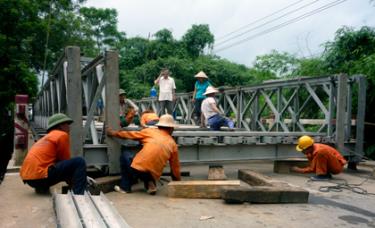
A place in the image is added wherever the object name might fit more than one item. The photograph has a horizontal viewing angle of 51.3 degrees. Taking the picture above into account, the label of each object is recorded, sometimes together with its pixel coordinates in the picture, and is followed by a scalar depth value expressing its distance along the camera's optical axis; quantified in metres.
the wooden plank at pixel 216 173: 7.01
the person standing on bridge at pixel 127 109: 8.80
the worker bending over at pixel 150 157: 5.89
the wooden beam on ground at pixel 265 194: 5.48
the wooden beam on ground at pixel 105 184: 5.66
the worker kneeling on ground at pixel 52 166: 5.22
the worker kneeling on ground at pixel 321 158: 7.41
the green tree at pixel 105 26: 34.47
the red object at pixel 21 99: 8.91
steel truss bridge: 6.30
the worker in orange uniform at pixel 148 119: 8.14
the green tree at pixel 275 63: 20.37
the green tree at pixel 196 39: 28.92
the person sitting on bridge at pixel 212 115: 8.95
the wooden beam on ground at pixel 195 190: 5.88
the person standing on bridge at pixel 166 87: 10.70
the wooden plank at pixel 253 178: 6.40
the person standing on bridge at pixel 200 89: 10.57
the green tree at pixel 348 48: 12.33
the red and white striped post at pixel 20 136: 8.50
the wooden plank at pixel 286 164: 8.47
